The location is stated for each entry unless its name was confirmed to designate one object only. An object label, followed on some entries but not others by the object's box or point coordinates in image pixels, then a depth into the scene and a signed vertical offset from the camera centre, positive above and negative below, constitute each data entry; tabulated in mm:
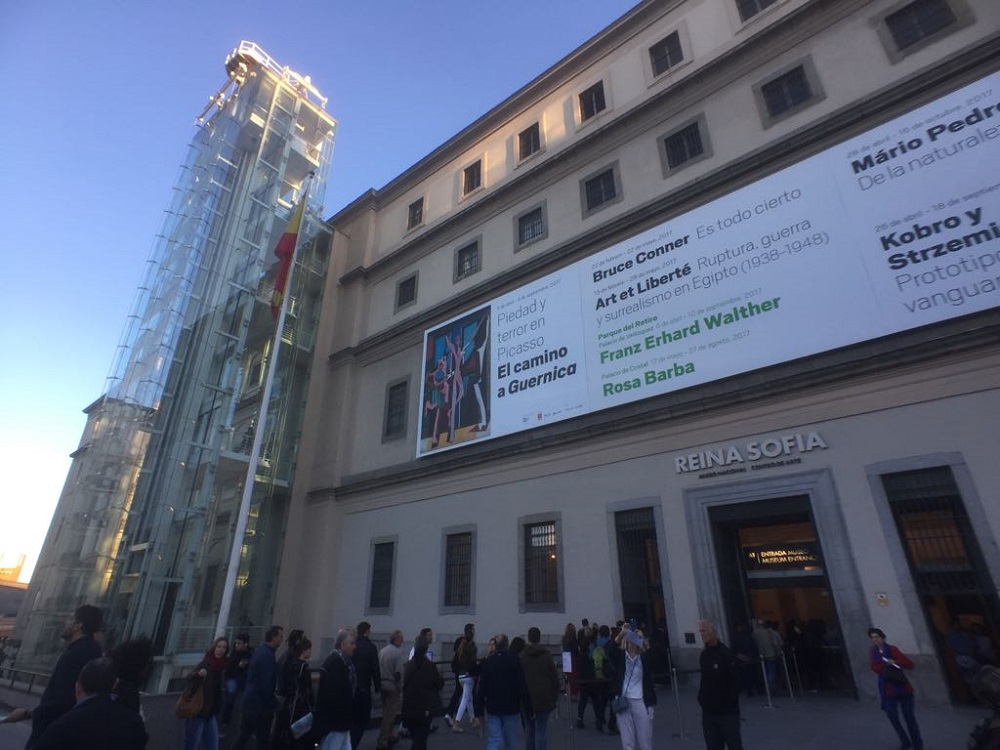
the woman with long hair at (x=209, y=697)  8172 -902
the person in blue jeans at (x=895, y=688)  7578 -769
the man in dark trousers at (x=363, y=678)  7703 -619
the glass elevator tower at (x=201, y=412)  18094 +7635
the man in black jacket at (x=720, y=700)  6641 -785
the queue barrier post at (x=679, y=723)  9348 -1459
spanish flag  21234 +13210
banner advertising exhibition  11844 +8007
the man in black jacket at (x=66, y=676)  5152 -396
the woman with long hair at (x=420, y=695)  7762 -846
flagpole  15684 +3711
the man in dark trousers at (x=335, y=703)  6570 -786
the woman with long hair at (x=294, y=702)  7168 -892
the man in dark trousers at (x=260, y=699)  8094 -912
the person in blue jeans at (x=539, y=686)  8008 -749
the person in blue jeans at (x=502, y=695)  7609 -816
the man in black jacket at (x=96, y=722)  3427 -523
